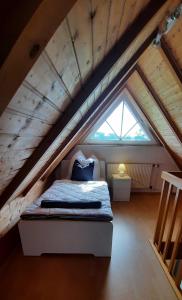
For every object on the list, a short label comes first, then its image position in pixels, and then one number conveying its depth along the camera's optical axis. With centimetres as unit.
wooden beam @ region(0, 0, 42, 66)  44
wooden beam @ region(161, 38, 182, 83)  182
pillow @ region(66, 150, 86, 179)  358
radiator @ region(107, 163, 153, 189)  402
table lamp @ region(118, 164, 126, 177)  389
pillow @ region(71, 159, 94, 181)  338
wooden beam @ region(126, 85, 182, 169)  366
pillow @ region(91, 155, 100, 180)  365
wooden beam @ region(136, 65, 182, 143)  264
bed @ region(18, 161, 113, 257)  197
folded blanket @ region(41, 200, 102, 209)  212
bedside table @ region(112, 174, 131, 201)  365
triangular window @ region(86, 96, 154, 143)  404
